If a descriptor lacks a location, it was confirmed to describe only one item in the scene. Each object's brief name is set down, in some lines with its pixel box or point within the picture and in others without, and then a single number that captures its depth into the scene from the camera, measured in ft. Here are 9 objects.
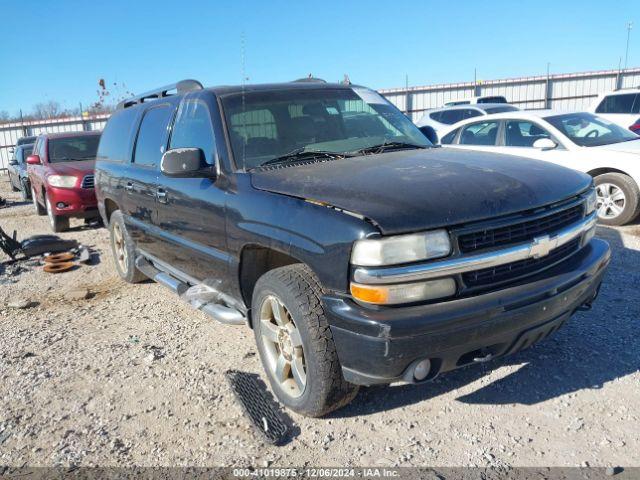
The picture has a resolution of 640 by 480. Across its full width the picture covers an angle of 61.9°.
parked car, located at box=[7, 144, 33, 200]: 45.61
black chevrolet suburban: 8.08
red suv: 29.35
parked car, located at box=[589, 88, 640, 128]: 41.73
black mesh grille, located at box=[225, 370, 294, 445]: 9.47
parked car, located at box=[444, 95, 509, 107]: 60.70
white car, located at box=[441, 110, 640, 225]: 22.75
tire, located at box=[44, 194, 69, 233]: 29.81
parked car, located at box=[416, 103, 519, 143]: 43.80
